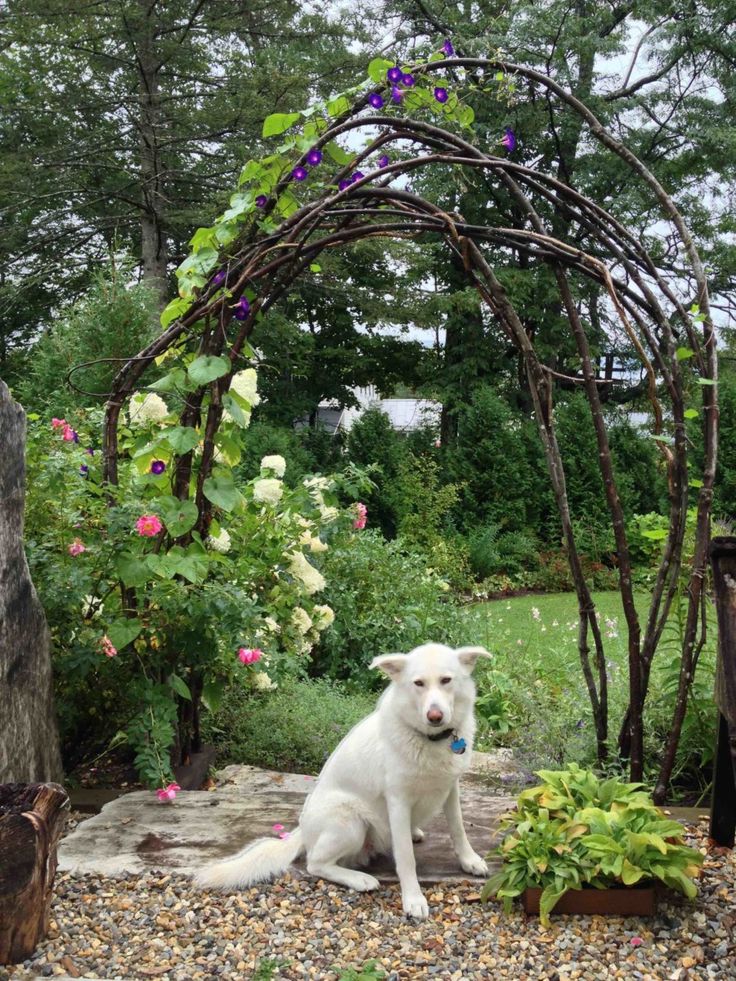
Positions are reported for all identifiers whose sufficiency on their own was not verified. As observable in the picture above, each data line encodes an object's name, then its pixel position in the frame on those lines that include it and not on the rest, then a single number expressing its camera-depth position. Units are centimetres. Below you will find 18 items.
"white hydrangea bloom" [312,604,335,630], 576
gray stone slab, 325
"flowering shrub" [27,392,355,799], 375
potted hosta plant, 276
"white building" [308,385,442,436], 1777
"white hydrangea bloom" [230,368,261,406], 446
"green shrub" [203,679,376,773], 504
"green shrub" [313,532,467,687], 659
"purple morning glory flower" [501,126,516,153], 357
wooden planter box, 278
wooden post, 230
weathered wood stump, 256
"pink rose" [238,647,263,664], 412
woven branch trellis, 338
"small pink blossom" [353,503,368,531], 665
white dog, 288
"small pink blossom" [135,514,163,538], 369
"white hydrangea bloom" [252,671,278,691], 471
